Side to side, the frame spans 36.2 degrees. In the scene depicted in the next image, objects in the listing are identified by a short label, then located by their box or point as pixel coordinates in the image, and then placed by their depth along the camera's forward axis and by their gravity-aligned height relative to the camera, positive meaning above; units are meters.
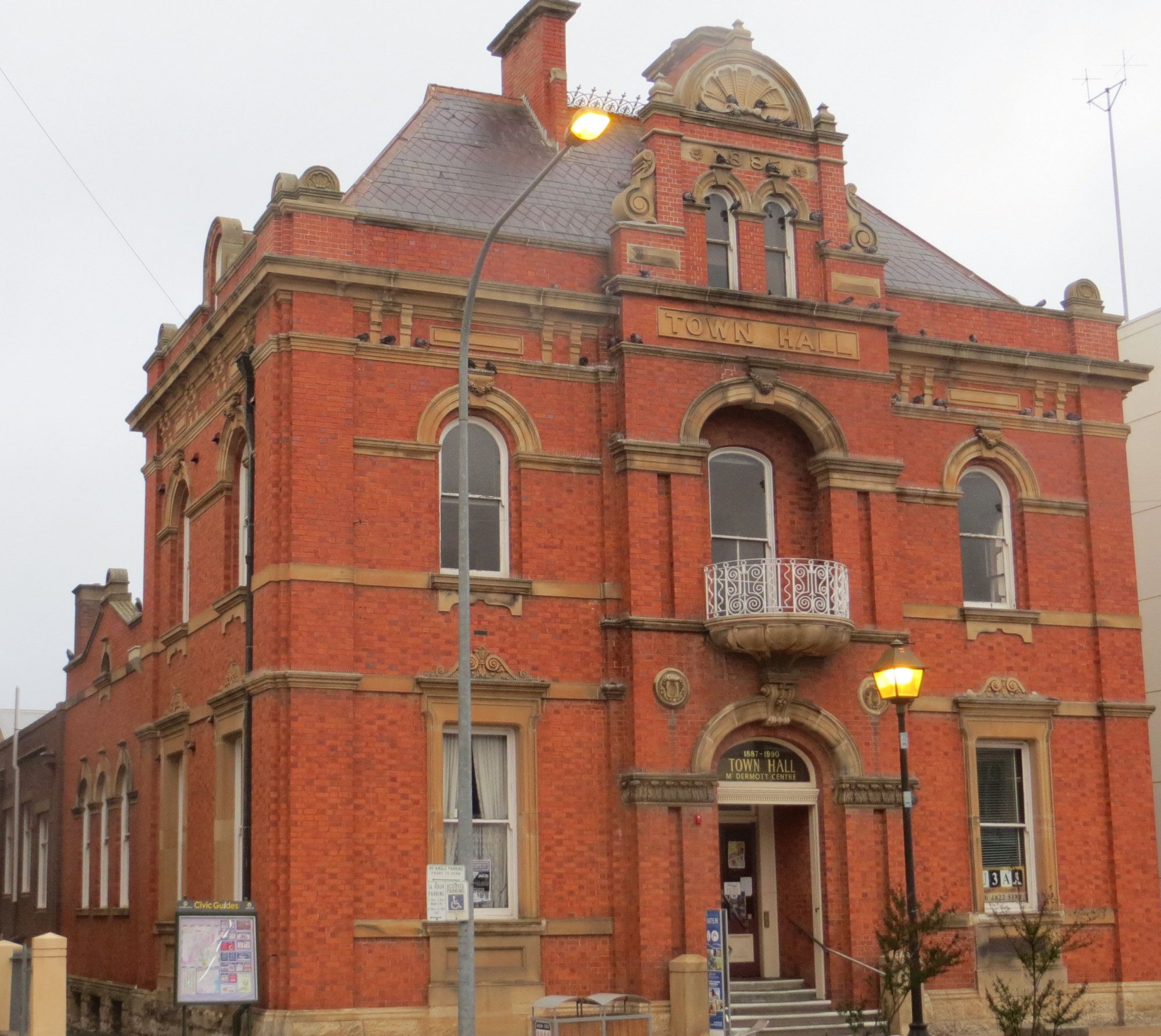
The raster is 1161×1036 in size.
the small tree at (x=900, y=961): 19.58 -1.31
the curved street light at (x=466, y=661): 17.70 +2.05
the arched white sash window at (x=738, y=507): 26.05 +5.01
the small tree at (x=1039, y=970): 19.12 -1.50
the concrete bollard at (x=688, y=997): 23.00 -1.85
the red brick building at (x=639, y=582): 23.30 +3.82
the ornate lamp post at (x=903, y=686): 20.67 +1.88
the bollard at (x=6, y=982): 24.14 -1.53
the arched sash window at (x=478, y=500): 24.56 +4.90
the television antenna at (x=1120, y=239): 42.56 +14.44
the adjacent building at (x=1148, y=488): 37.78 +7.58
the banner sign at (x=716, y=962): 22.84 -1.40
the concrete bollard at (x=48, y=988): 21.16 -1.42
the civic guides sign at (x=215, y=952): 21.56 -1.07
